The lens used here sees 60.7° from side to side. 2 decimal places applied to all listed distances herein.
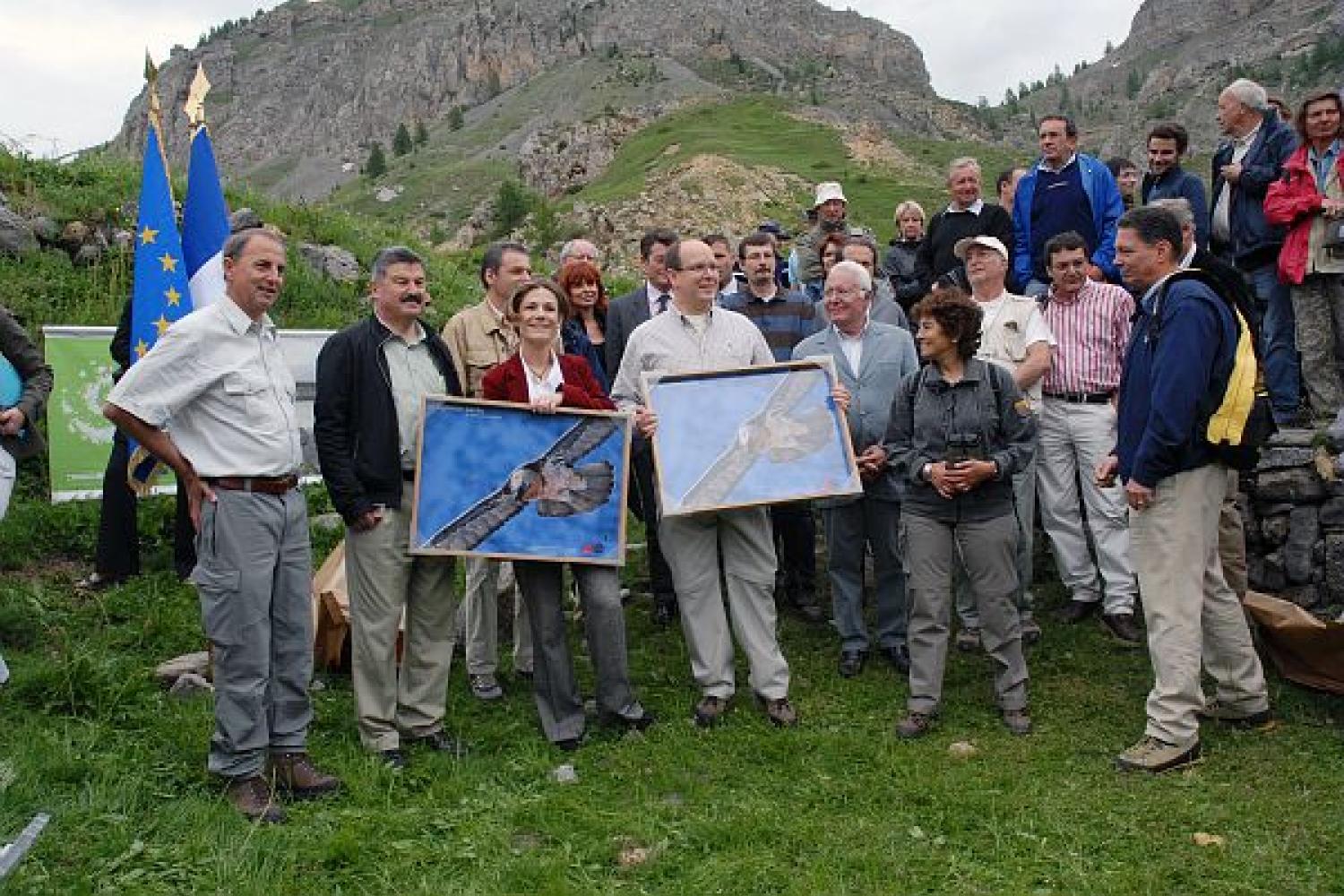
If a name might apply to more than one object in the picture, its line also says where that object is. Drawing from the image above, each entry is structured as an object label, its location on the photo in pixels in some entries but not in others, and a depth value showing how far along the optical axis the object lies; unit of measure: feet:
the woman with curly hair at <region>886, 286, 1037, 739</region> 19.21
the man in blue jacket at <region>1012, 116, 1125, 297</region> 27.50
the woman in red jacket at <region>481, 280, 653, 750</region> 18.76
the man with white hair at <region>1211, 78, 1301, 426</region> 25.98
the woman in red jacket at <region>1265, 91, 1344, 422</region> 24.62
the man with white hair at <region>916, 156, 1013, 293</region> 28.48
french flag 24.47
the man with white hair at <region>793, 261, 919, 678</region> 21.91
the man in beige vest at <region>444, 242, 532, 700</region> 21.53
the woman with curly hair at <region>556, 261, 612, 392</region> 24.20
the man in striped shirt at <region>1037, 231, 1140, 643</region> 23.12
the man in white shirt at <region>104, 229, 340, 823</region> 15.72
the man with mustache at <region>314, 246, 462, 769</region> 17.70
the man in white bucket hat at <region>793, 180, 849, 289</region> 31.14
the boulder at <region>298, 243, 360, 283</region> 45.15
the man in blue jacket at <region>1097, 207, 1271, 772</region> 16.89
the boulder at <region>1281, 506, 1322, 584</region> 22.93
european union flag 24.07
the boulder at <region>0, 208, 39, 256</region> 38.83
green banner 29.55
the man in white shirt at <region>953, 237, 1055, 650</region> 22.76
